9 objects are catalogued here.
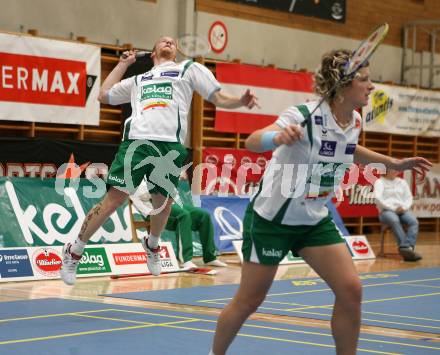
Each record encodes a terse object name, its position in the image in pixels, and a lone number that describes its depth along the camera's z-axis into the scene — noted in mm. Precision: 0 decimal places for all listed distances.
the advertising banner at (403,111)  18281
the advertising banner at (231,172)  15367
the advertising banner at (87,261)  9672
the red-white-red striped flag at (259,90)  15570
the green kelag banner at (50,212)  10391
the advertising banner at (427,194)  18875
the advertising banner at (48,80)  12516
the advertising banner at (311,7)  16703
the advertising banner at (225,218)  12992
